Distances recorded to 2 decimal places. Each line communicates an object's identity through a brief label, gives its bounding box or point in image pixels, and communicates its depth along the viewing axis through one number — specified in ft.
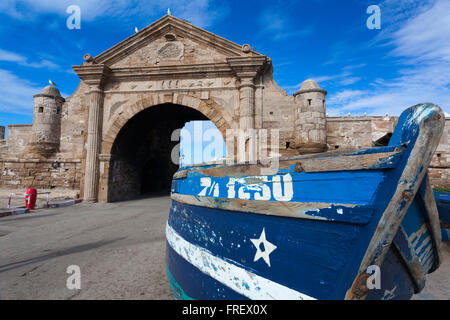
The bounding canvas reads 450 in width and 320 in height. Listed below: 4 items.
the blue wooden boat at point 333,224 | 3.76
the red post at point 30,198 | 21.84
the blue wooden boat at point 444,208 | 12.81
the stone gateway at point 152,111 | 26.81
